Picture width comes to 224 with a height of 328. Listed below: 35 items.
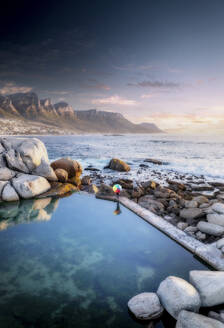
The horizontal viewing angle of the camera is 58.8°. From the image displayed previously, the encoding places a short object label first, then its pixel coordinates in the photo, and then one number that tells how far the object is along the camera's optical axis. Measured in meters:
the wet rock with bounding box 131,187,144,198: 13.71
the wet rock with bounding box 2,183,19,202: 11.52
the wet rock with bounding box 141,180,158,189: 15.55
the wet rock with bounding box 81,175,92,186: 16.76
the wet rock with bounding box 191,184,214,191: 16.38
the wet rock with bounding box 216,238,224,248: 6.60
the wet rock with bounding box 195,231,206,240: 7.90
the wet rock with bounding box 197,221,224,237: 7.78
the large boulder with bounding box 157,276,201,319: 4.20
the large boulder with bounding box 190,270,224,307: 4.41
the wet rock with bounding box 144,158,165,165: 30.14
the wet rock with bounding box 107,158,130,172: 23.89
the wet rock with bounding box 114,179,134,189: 15.90
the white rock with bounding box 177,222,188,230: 8.84
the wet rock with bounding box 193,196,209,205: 11.63
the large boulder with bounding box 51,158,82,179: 17.89
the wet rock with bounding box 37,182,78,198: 12.80
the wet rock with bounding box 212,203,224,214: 9.17
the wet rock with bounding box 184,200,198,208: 10.78
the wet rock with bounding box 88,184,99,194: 14.13
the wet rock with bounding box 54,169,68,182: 15.45
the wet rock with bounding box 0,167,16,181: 12.76
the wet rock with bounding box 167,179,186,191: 16.11
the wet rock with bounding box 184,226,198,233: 8.46
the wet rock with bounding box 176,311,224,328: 3.68
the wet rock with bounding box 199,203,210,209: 10.82
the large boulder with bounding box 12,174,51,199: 11.92
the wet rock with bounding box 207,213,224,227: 8.43
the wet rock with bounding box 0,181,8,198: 11.79
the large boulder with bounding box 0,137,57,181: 13.80
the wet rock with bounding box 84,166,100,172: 24.32
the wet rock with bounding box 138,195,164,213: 11.06
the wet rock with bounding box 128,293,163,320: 4.29
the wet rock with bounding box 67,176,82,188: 16.05
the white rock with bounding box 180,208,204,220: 9.58
